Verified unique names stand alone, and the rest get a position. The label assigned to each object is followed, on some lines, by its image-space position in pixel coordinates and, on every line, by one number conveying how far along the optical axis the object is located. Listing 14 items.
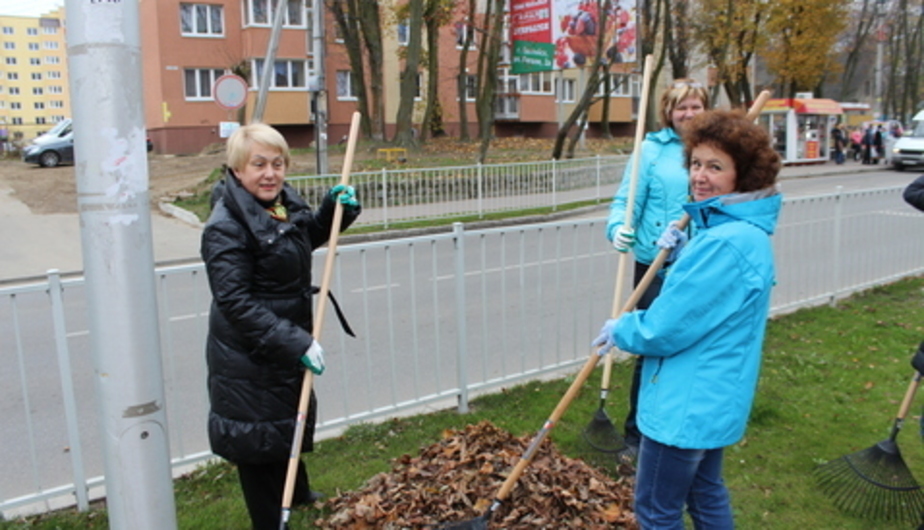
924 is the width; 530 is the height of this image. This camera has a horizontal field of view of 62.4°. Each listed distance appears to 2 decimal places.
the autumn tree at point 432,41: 28.94
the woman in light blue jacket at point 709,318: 2.40
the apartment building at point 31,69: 100.62
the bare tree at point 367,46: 25.27
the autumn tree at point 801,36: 31.48
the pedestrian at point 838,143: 32.88
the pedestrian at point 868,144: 32.00
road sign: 14.06
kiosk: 31.53
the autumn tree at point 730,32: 30.88
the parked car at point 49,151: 27.77
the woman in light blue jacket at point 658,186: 3.74
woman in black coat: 2.91
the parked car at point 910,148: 27.67
